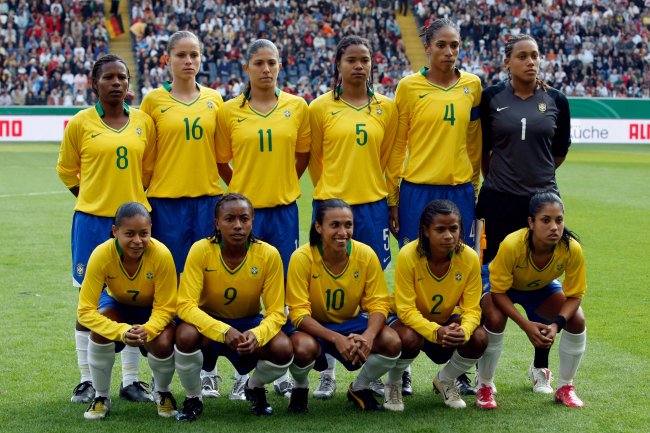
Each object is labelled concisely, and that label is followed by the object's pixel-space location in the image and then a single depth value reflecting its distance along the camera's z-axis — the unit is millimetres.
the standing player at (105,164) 10750
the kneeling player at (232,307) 9773
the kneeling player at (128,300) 9828
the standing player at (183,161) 11070
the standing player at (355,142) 11031
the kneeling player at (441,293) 10078
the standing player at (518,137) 11023
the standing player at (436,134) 11156
